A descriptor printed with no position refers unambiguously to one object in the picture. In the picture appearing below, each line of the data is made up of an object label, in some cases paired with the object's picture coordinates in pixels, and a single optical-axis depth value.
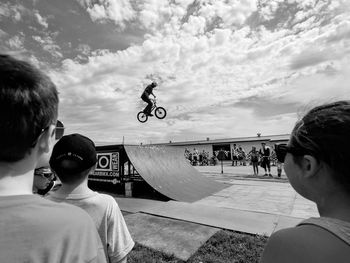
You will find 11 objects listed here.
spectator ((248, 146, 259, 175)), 14.48
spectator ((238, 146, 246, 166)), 24.86
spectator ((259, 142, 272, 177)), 13.40
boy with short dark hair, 0.72
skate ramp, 8.27
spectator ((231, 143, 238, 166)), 24.84
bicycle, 11.54
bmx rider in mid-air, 10.48
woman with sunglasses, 0.77
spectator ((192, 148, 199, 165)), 27.23
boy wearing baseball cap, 1.67
